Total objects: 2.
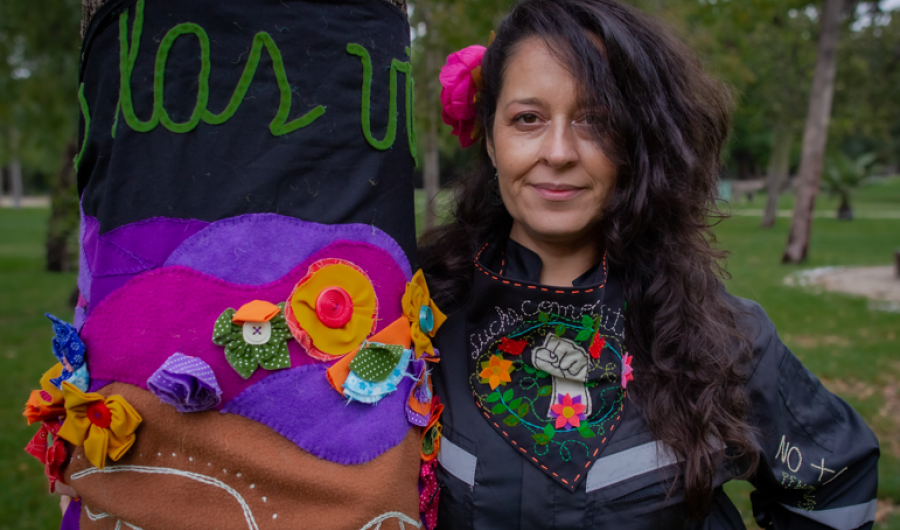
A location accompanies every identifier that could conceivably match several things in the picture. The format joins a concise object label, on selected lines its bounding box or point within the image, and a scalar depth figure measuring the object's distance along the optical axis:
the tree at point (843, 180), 21.60
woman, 1.48
